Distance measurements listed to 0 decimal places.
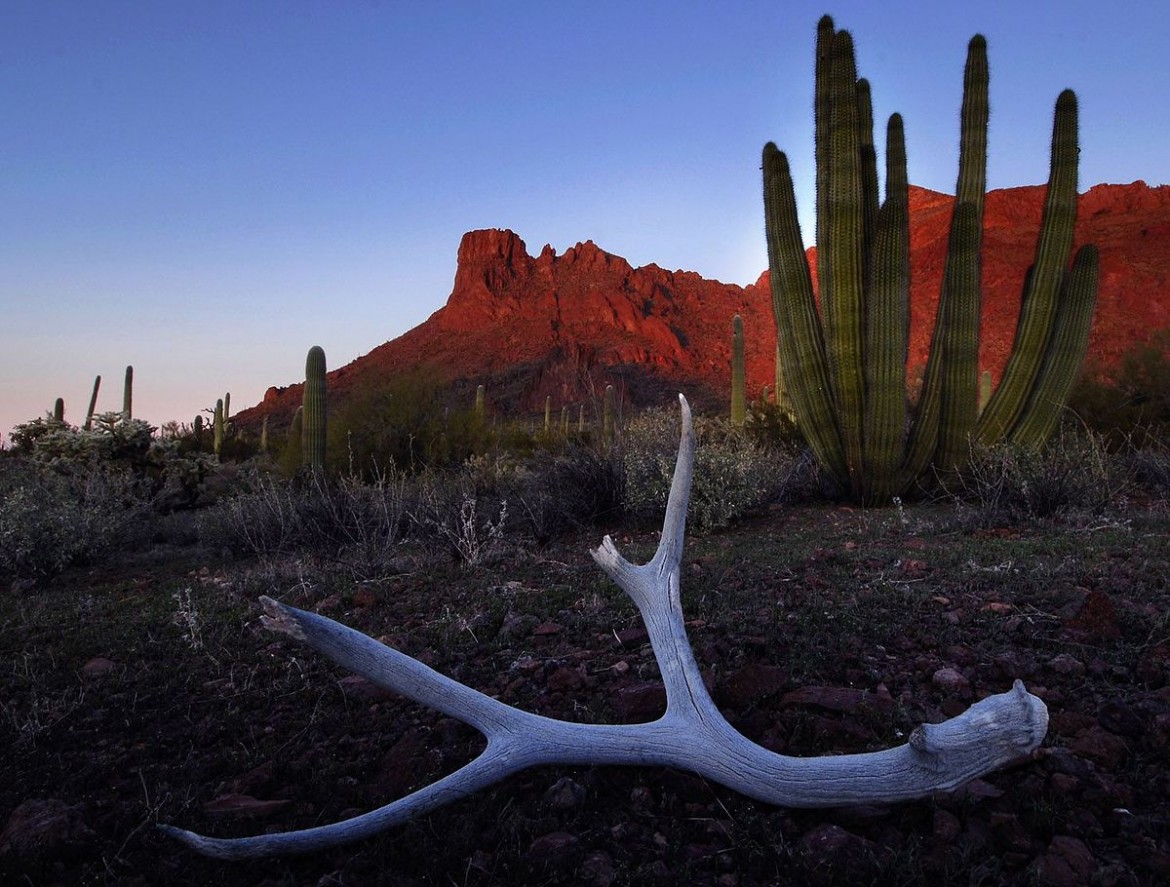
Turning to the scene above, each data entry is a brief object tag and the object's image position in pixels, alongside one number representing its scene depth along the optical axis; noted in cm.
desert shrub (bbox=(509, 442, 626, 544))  722
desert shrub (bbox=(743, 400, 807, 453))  1134
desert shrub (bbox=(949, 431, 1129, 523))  614
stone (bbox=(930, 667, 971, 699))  246
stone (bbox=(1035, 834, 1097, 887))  157
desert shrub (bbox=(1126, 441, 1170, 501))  789
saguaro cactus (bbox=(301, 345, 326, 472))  1366
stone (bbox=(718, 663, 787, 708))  240
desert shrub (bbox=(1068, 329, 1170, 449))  1405
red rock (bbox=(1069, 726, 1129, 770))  199
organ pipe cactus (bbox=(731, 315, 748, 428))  1680
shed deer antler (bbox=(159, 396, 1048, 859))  161
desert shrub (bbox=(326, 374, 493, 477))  1430
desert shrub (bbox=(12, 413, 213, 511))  1116
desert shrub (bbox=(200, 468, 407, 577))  651
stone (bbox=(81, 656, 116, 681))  310
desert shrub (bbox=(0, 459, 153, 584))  620
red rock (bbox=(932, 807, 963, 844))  171
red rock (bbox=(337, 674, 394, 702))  268
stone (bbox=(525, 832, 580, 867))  172
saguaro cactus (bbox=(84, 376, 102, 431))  2852
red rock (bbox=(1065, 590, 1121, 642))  282
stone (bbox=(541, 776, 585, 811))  191
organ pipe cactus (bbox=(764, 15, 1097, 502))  855
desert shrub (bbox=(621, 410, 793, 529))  702
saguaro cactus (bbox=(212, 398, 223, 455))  2086
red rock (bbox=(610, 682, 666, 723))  234
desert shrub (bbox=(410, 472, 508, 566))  519
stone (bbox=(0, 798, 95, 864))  180
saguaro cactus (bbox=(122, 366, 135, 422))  2542
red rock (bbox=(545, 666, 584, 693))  264
